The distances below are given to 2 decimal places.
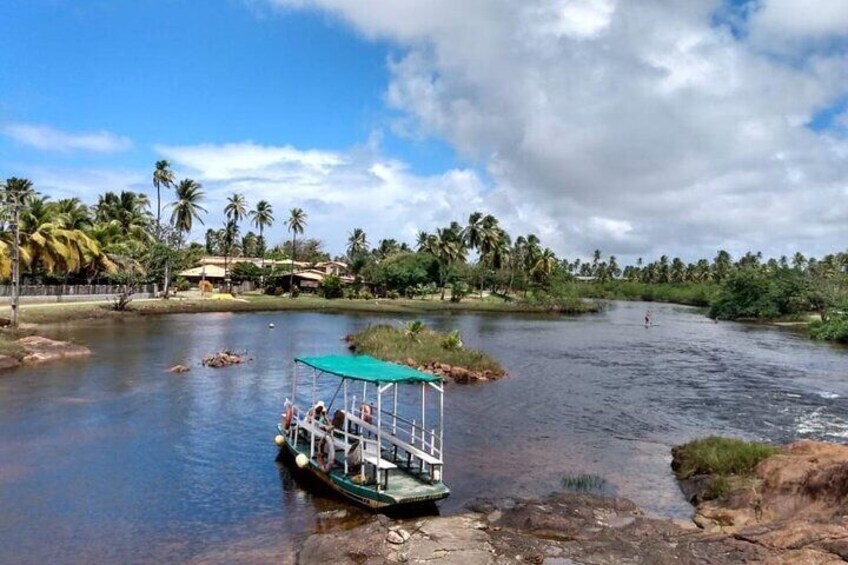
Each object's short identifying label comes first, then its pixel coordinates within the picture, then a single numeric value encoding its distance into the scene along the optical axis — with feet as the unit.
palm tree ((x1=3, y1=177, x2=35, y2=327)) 171.12
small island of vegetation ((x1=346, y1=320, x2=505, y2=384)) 141.94
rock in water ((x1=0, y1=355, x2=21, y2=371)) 131.34
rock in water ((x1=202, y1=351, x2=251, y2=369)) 147.38
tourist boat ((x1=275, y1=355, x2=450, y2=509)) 61.77
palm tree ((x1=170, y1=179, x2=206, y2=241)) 339.36
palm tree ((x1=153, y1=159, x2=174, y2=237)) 333.83
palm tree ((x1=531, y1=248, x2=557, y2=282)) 480.64
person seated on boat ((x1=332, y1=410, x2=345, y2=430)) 78.54
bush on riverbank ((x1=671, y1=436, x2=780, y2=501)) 69.05
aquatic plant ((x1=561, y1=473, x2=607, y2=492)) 71.77
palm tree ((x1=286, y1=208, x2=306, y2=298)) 419.74
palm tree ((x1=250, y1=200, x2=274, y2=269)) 430.20
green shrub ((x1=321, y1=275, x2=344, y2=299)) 391.45
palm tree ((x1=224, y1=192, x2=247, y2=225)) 410.72
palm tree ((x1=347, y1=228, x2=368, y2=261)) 577.02
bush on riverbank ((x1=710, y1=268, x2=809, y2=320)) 350.23
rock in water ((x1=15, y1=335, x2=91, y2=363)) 141.49
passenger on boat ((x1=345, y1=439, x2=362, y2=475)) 65.03
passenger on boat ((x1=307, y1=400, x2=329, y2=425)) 75.51
